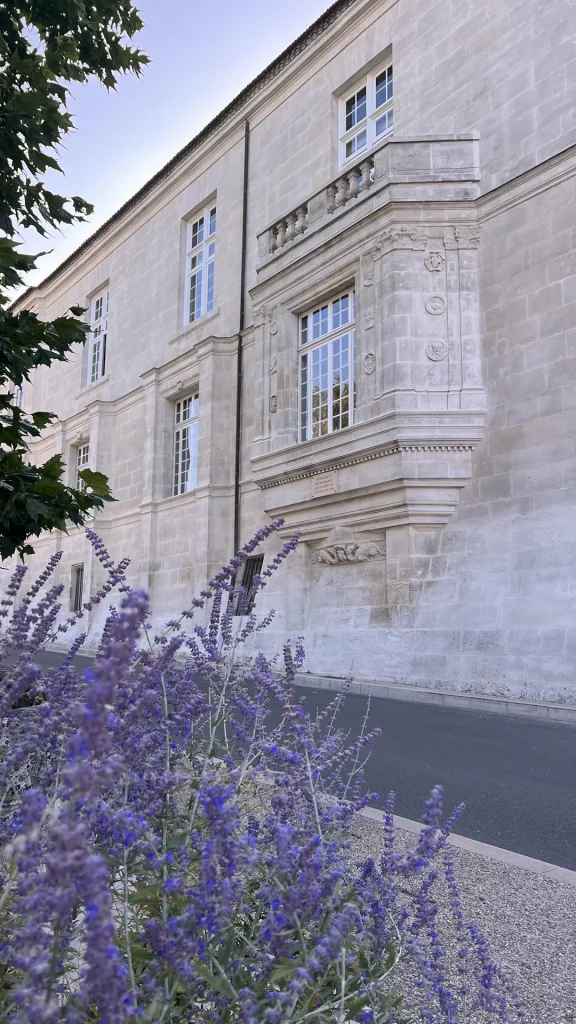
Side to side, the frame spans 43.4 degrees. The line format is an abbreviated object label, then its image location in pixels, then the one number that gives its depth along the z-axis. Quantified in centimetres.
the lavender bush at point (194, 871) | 76
